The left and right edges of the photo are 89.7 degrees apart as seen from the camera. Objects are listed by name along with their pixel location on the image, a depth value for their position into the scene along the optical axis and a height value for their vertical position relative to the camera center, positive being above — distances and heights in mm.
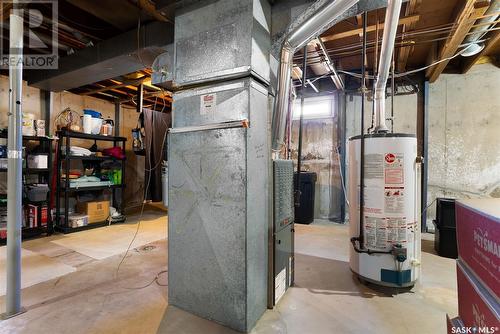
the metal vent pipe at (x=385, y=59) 1620 +878
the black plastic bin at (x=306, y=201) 4773 -652
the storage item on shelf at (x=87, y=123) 4426 +741
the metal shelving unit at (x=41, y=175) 3818 -181
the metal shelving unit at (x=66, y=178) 4137 -220
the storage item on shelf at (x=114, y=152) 4895 +254
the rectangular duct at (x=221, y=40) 1619 +864
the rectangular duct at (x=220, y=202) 1651 -250
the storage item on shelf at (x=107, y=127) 4785 +726
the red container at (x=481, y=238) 786 -252
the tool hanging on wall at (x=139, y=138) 4512 +516
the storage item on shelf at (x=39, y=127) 3943 +588
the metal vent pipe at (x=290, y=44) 1505 +851
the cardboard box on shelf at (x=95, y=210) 4473 -819
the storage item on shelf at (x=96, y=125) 4536 +723
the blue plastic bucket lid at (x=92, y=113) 4498 +943
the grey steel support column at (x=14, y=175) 1850 -81
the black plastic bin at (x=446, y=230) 3051 -768
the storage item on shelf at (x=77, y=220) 4184 -937
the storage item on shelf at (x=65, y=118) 4731 +904
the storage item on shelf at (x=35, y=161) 3887 +53
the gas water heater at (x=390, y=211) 2143 -382
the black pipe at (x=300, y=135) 1911 +246
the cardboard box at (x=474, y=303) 789 -481
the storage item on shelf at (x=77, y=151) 4271 +243
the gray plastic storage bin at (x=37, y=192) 3762 -422
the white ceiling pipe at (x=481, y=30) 2393 +1554
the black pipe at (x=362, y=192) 2207 -223
